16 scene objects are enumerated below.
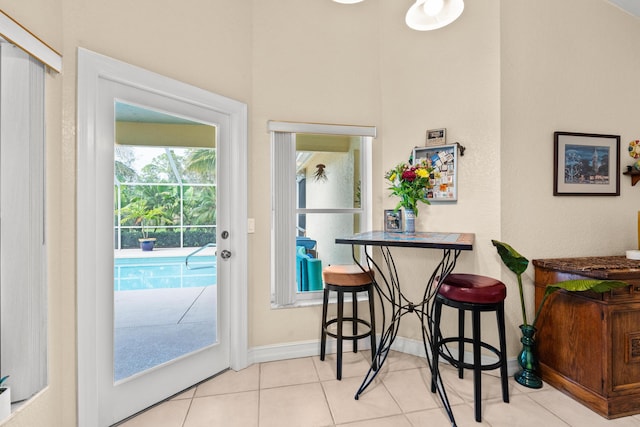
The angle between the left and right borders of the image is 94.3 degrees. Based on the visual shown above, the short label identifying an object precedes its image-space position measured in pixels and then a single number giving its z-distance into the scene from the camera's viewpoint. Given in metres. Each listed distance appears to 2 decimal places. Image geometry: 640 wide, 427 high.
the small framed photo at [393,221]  2.62
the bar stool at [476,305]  1.82
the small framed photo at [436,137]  2.53
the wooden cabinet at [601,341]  1.84
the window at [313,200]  2.66
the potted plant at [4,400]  1.23
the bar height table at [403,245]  1.80
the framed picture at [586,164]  2.36
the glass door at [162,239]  1.87
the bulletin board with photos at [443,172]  2.48
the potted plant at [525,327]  2.12
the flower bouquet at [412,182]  2.37
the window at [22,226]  1.31
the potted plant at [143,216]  1.91
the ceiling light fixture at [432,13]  1.46
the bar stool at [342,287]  2.31
